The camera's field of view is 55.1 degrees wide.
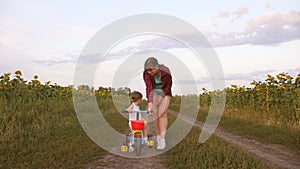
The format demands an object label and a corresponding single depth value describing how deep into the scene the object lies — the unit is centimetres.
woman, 655
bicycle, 629
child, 645
